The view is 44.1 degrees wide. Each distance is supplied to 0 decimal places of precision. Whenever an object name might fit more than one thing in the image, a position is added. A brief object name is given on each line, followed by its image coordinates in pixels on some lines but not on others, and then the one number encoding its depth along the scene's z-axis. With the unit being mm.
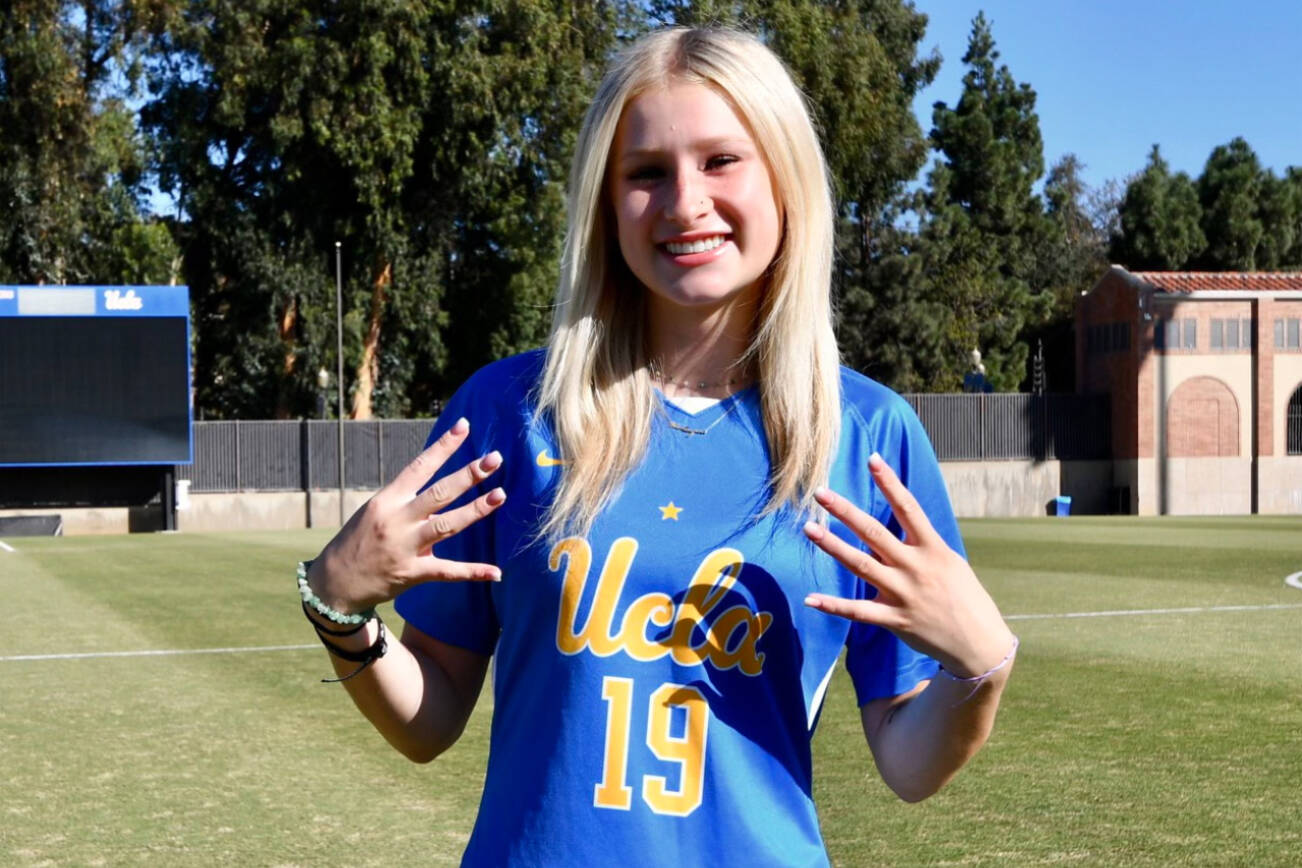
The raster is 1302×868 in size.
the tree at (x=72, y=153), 39781
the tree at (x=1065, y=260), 62938
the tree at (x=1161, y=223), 67500
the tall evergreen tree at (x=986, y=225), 55812
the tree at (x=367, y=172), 40875
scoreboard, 34875
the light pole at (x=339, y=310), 40125
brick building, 44500
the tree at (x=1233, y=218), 68250
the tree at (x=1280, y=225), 68500
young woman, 2078
